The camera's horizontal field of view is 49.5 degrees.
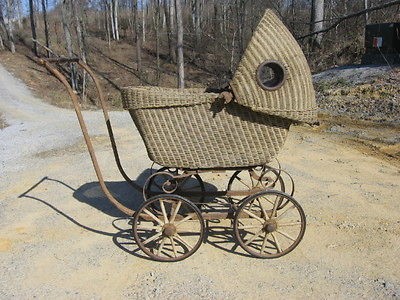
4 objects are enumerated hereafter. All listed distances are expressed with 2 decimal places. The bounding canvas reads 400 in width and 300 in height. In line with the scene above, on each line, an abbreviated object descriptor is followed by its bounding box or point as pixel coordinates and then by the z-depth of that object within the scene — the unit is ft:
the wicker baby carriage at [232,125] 11.92
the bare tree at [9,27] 82.84
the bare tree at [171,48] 93.81
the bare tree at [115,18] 95.95
